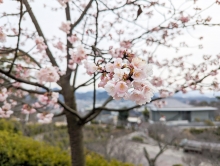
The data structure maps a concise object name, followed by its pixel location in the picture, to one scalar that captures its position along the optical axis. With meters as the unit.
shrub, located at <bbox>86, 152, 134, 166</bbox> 2.62
